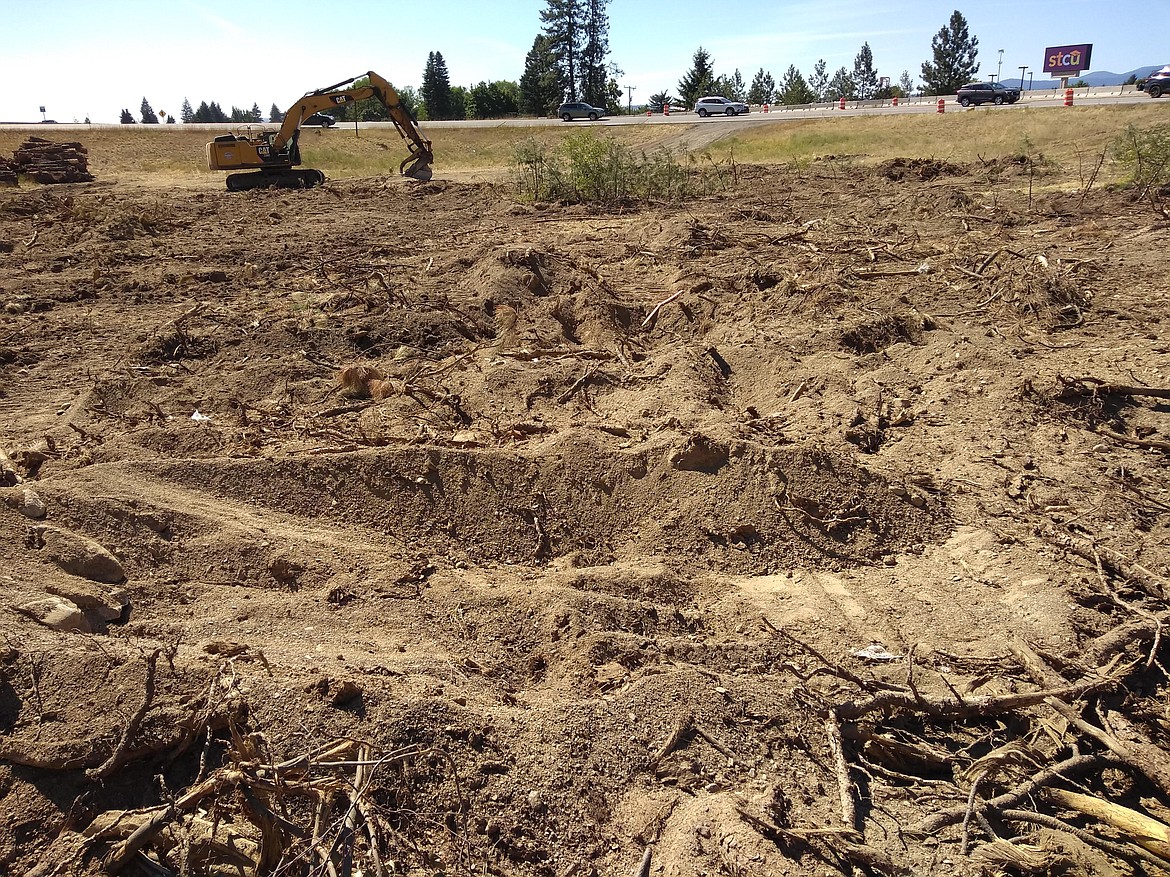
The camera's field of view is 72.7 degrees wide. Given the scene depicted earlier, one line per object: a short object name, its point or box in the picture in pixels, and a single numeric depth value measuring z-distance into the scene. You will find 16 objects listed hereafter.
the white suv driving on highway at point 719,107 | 42.50
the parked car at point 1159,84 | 28.64
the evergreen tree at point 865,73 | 65.38
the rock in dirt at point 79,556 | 3.85
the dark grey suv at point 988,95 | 34.62
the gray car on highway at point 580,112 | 44.72
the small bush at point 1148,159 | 11.96
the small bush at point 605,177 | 15.16
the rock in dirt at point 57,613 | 3.35
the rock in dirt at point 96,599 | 3.57
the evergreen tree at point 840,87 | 66.16
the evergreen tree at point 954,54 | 59.78
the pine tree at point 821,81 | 68.88
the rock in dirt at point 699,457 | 4.82
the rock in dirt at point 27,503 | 4.11
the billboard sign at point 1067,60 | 53.97
